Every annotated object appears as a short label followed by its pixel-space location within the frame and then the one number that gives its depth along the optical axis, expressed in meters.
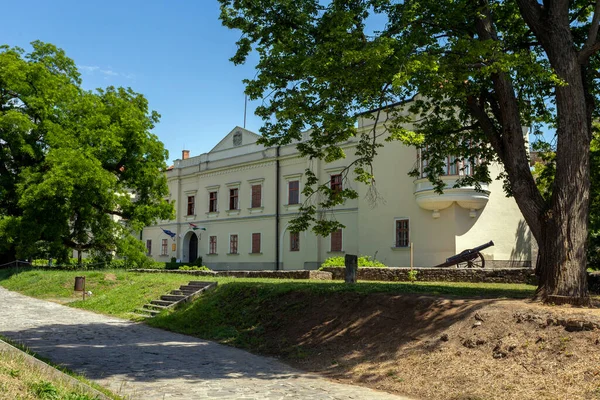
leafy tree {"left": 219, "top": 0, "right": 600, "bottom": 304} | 10.09
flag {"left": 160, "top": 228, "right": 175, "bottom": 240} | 44.50
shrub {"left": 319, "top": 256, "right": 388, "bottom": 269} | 25.08
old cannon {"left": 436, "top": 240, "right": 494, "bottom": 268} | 24.41
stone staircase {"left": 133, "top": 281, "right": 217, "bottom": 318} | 17.98
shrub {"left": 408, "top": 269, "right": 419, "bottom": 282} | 21.23
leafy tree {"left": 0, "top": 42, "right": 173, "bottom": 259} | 27.14
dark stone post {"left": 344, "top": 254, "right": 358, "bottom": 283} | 17.44
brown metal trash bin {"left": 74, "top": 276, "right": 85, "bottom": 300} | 22.73
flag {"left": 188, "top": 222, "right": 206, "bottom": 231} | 43.12
